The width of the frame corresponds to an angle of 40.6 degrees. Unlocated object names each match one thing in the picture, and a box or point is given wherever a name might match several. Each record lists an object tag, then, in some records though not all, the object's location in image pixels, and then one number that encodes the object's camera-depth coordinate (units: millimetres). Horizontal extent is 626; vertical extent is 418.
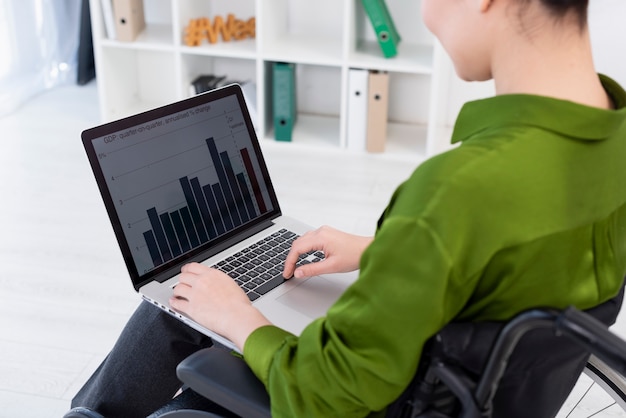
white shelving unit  3385
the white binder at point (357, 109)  3375
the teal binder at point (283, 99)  3434
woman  895
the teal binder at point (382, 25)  3297
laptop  1359
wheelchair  844
